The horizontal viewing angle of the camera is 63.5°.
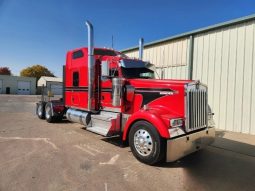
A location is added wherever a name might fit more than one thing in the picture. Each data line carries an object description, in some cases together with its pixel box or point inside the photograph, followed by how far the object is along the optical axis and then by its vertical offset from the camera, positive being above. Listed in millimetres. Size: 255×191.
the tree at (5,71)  80050 +5427
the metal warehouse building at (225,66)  7750 +896
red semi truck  4363 -498
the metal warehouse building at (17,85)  52000 -72
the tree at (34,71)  75962 +5091
